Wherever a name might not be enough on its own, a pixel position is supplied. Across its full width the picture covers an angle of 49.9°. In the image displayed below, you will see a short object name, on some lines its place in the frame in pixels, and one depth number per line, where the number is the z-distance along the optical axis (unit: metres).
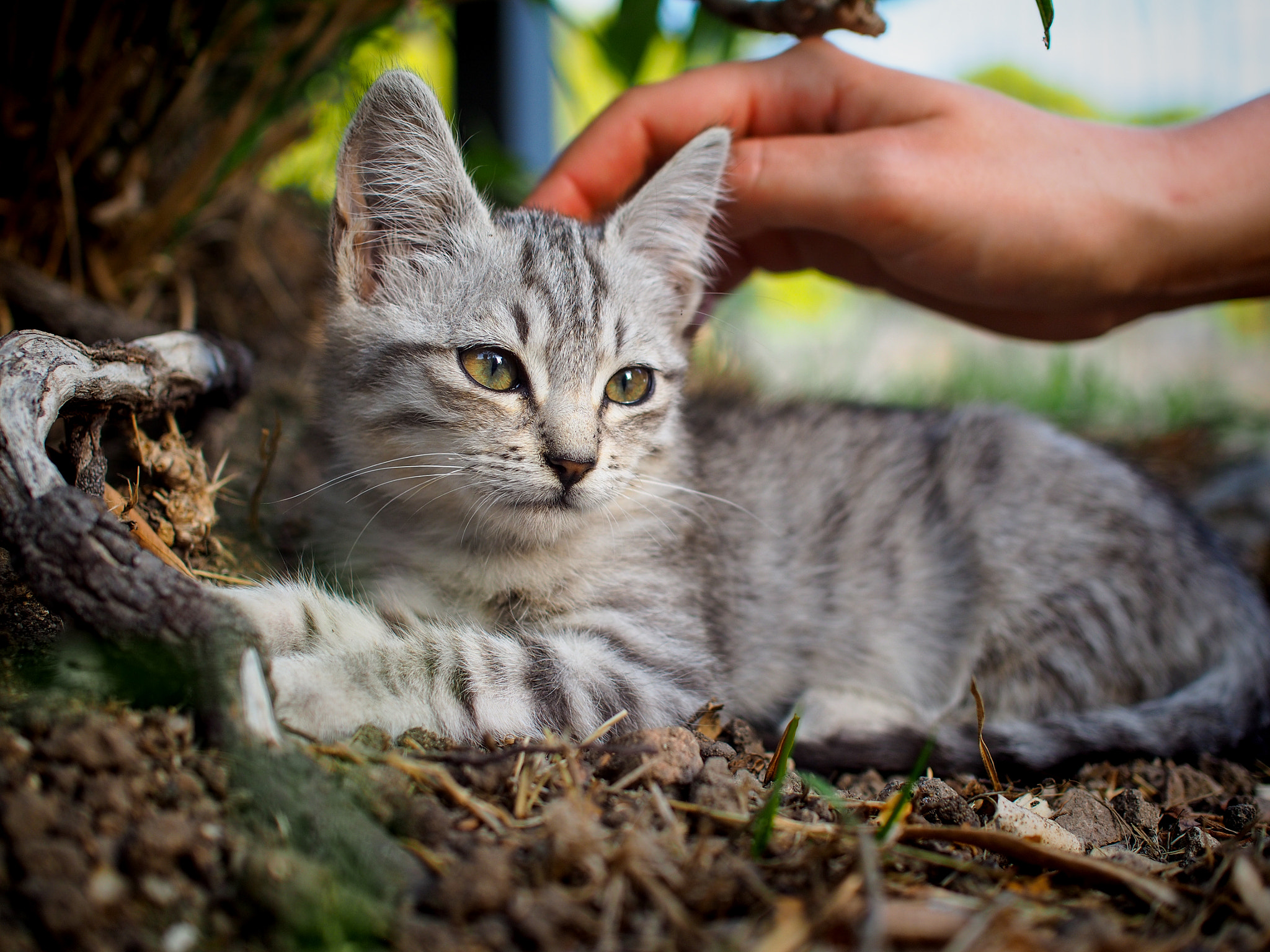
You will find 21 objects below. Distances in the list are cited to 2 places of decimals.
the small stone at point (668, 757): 0.27
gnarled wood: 0.25
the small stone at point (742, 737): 0.30
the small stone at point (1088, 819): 0.29
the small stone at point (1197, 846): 0.28
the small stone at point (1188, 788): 0.31
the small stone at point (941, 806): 0.28
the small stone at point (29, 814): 0.22
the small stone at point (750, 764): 0.29
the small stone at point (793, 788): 0.28
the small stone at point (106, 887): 0.21
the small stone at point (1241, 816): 0.29
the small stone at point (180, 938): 0.21
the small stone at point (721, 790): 0.26
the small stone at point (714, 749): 0.29
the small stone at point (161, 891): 0.22
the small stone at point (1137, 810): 0.30
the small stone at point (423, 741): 0.27
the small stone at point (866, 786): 0.30
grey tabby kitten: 0.30
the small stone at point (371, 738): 0.27
